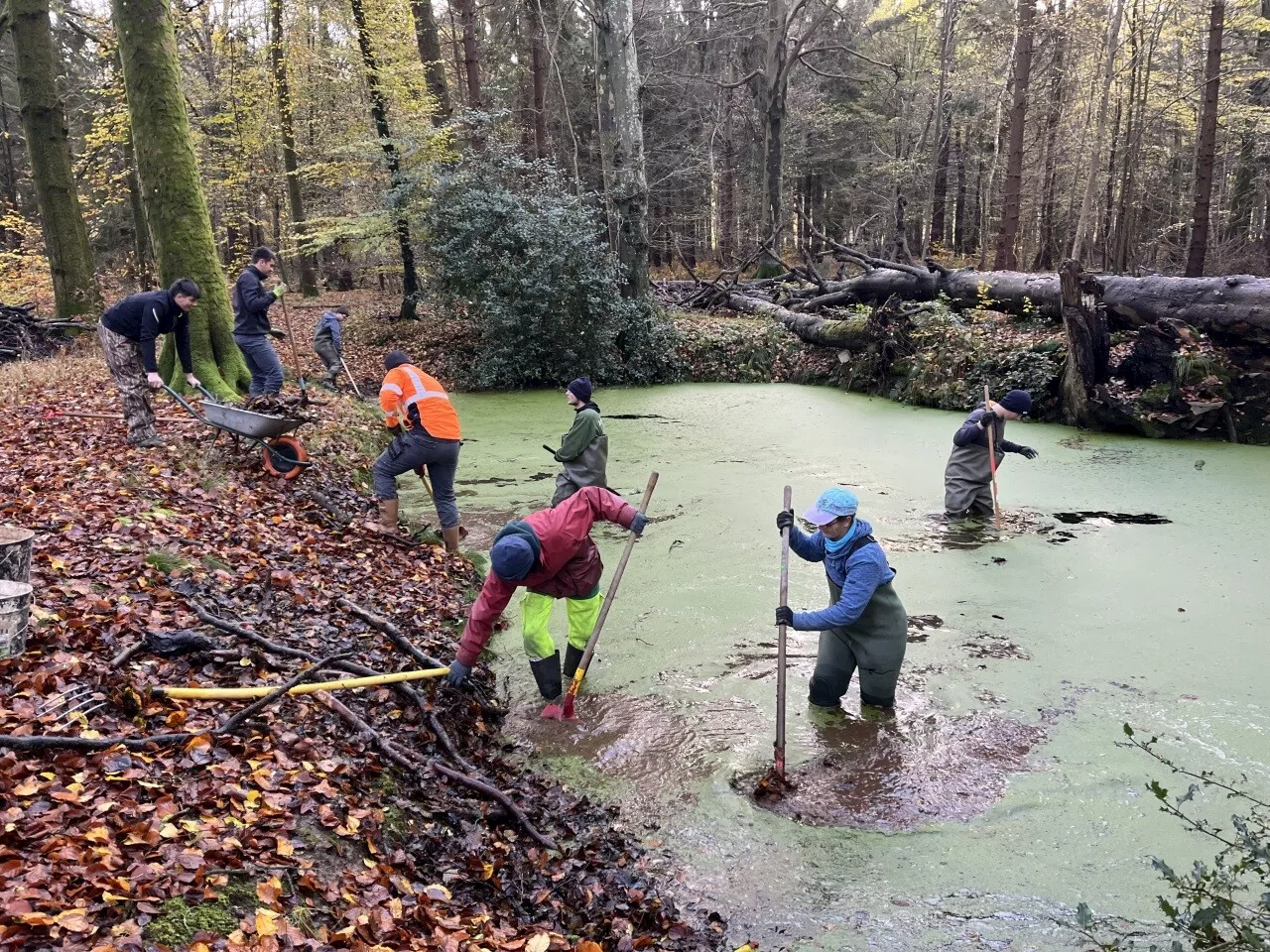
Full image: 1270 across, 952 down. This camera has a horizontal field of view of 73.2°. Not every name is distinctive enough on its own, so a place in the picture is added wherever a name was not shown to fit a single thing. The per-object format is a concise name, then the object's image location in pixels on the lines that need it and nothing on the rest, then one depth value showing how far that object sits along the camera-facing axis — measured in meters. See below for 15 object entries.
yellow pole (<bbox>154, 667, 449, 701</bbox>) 4.20
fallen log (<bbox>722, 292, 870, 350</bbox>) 16.03
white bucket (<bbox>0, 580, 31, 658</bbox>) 3.95
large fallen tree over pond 11.54
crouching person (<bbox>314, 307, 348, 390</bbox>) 13.61
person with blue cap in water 4.91
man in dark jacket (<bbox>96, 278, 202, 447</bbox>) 7.23
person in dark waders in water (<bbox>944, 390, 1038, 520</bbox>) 8.43
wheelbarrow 7.42
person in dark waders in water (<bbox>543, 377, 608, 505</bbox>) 7.70
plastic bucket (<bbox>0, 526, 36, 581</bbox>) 4.20
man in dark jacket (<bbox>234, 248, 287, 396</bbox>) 9.96
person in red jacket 4.86
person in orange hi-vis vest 7.46
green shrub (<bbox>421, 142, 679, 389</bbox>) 16.23
